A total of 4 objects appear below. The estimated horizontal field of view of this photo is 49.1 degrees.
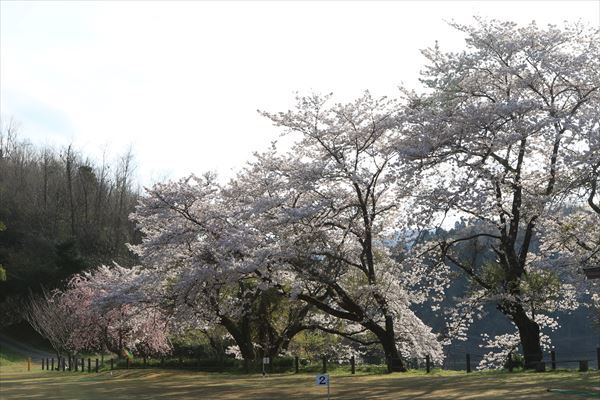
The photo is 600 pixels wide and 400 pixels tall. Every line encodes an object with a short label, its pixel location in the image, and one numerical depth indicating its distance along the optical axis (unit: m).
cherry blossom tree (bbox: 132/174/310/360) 23.08
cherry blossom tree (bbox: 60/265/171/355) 34.25
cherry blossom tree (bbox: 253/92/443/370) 22.98
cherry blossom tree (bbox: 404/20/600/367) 20.23
